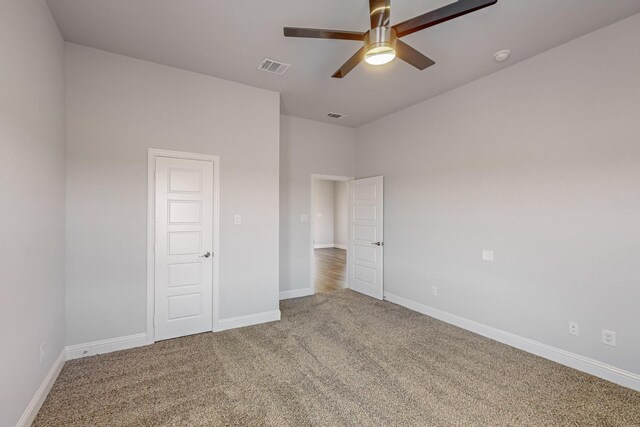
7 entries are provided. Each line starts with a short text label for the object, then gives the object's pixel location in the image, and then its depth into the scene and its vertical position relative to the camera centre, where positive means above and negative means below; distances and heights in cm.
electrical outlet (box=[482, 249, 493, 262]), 353 -49
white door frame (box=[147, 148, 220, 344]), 327 -12
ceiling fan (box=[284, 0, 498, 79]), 190 +134
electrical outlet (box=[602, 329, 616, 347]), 259 -112
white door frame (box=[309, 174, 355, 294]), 527 -18
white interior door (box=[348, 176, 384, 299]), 509 -40
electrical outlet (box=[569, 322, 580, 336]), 281 -112
